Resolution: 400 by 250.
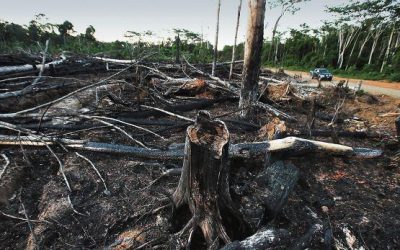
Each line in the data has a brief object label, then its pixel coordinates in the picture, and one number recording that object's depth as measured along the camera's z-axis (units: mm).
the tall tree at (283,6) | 27734
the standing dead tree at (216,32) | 13278
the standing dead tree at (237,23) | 12242
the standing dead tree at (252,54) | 5328
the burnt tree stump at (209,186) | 2072
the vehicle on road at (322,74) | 20609
